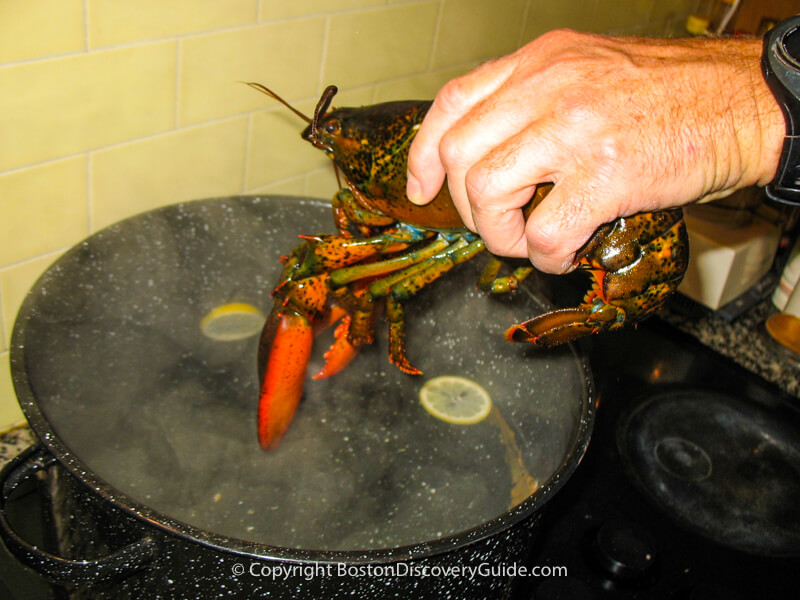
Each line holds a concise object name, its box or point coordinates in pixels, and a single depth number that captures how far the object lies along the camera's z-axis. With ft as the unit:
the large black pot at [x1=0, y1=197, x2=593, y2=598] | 2.41
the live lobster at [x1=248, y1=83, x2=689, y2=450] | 2.62
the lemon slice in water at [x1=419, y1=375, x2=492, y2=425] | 3.98
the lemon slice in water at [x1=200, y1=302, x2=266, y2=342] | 4.09
